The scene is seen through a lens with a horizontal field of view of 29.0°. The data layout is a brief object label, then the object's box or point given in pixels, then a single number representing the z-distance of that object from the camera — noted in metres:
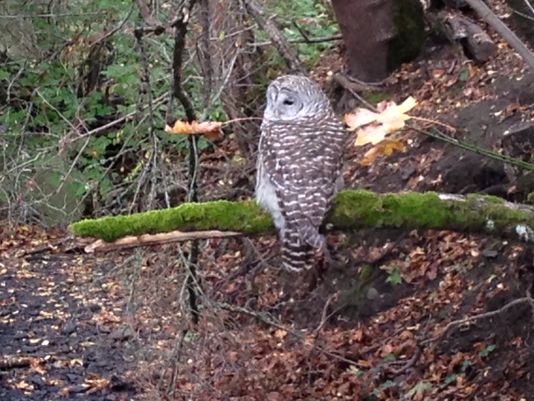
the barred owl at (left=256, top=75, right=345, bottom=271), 4.52
